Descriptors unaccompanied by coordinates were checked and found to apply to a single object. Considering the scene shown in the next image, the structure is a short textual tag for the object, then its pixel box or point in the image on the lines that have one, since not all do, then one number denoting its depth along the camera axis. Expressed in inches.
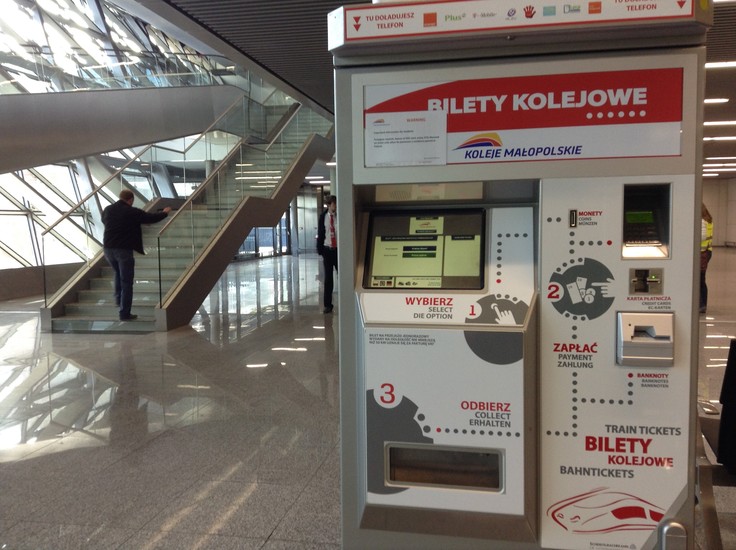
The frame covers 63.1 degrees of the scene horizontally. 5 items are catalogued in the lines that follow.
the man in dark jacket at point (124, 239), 303.1
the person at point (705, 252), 313.5
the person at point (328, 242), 338.3
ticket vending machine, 75.7
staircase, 308.5
